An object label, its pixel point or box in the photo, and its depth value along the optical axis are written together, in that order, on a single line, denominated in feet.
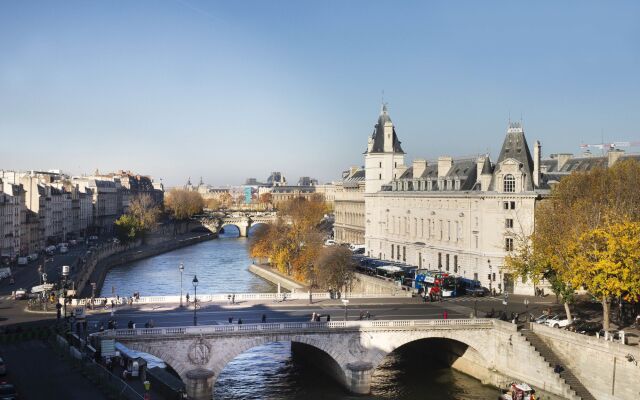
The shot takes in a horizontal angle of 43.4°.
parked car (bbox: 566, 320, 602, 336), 160.56
